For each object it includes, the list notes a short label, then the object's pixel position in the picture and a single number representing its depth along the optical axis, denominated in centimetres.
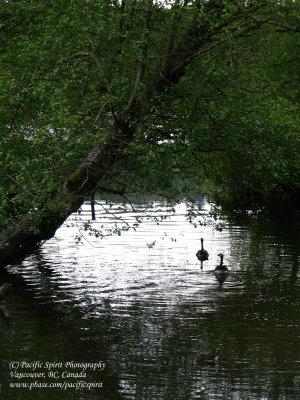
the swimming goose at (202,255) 2758
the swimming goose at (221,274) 2277
